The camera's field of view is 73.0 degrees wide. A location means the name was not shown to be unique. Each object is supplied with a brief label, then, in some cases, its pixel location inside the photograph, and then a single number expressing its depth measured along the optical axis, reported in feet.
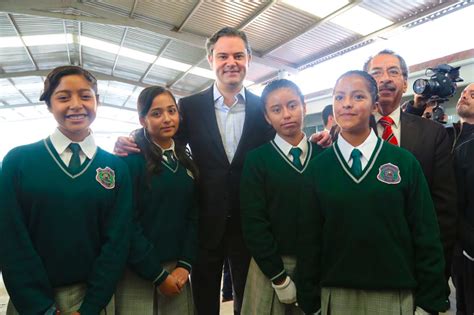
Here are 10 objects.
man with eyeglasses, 4.55
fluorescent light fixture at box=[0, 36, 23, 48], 21.53
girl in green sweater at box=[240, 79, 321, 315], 4.38
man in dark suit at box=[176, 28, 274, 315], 5.29
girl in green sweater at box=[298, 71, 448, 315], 3.77
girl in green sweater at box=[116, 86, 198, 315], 4.50
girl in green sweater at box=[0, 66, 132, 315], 3.70
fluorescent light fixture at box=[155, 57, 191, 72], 25.32
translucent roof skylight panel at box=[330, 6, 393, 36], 14.69
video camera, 6.57
